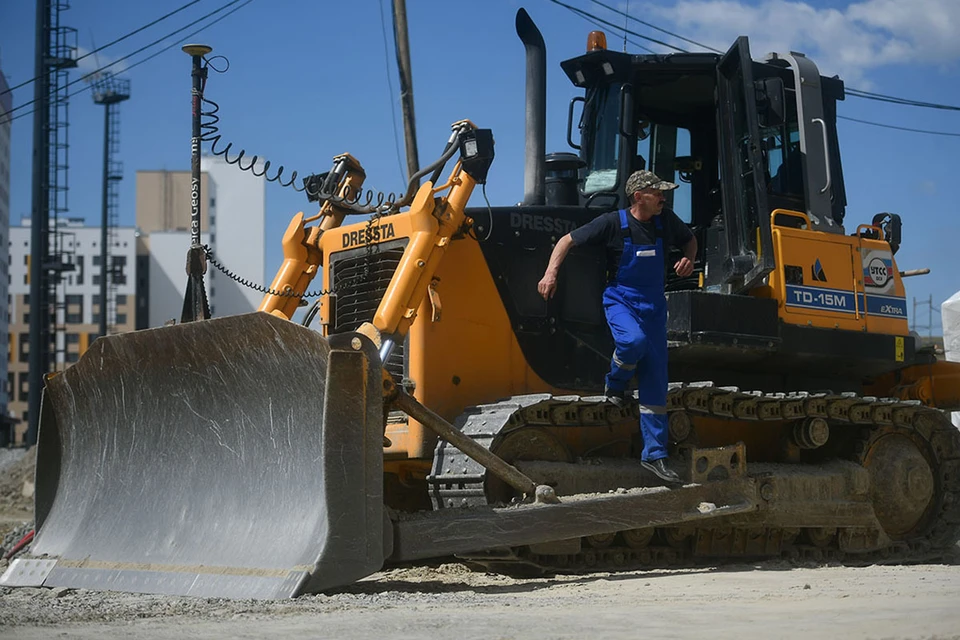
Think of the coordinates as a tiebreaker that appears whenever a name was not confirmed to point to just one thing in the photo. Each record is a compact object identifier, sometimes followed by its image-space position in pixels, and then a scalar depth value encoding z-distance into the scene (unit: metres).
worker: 7.60
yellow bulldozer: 6.61
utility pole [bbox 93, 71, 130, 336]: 36.74
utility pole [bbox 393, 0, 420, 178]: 14.96
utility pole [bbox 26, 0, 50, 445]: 23.41
